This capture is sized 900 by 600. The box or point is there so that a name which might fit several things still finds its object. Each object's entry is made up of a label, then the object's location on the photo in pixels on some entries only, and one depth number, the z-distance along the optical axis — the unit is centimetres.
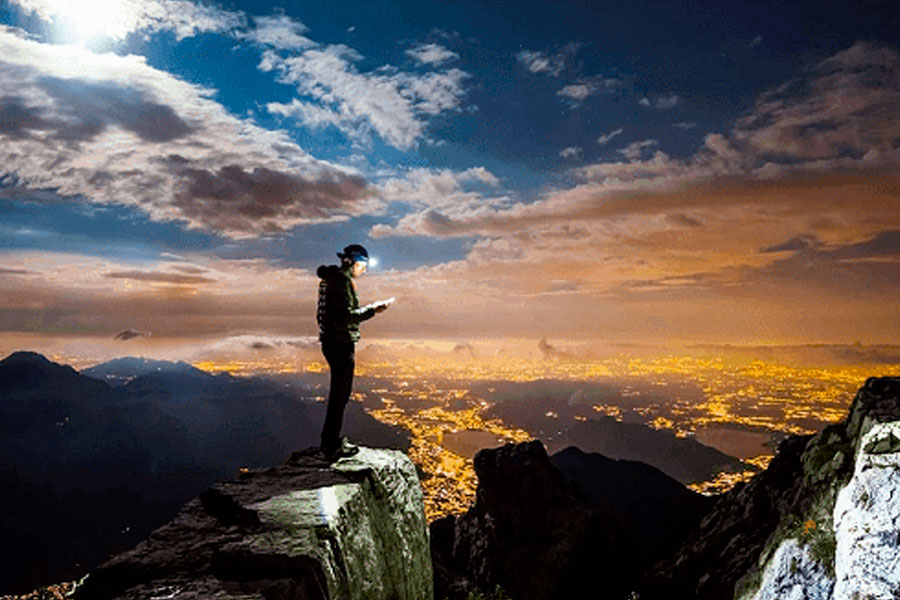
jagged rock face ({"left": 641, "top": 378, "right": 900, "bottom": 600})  894
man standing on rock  899
